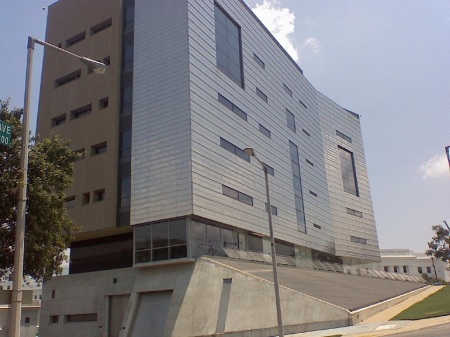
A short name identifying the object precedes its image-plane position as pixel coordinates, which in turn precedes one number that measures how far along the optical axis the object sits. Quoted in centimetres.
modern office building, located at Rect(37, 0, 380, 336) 3438
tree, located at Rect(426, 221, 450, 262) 9612
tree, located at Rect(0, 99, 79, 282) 1836
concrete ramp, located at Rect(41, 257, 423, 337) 2737
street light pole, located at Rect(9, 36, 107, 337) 995
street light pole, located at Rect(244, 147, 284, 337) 1805
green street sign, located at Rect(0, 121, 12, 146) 1030
